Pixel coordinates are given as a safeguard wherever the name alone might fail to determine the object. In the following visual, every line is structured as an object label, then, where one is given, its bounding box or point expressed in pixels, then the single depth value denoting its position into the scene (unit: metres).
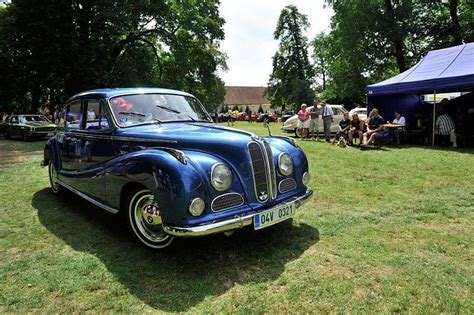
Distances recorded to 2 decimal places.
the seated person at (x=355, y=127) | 12.52
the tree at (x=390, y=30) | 24.77
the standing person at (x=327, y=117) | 14.51
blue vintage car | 3.27
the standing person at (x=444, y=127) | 11.90
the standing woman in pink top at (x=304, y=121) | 16.00
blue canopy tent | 11.01
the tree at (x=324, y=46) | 30.56
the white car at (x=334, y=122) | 17.21
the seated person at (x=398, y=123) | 12.87
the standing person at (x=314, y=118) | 15.10
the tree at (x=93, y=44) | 20.58
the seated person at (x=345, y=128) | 13.02
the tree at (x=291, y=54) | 46.03
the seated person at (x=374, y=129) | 11.74
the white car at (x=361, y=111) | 20.56
